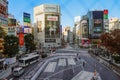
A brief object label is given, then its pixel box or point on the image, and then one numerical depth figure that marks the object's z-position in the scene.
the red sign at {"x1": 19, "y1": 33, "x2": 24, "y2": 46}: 30.89
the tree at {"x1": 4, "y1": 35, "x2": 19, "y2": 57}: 23.90
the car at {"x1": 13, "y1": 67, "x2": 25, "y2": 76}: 15.41
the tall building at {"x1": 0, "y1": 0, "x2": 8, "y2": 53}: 27.03
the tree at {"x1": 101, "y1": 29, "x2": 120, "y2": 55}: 20.44
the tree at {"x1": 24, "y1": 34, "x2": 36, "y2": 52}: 35.20
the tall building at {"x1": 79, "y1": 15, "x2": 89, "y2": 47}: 64.58
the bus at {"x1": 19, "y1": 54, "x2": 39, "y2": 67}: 20.00
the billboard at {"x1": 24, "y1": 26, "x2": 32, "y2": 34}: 41.46
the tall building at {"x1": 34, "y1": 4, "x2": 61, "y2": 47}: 63.54
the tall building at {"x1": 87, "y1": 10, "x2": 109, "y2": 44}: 59.19
